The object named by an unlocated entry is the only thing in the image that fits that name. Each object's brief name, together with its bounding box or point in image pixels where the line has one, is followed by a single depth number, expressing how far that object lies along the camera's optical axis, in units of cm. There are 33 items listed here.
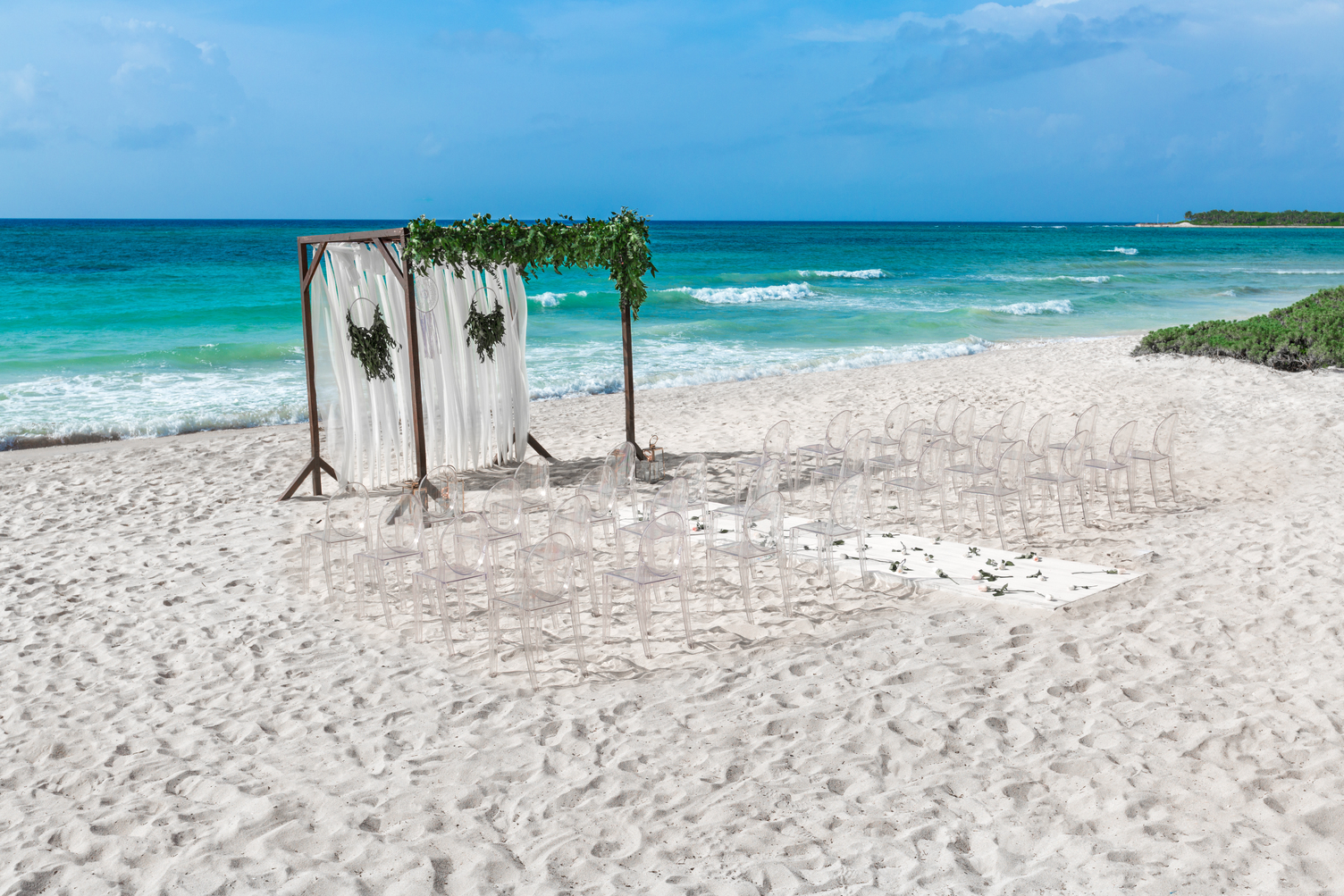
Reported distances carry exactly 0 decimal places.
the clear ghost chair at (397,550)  540
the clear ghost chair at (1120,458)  702
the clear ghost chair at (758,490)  626
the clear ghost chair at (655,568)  492
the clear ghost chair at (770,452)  771
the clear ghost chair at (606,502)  640
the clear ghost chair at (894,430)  809
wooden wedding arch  747
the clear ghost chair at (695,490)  654
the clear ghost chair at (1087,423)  741
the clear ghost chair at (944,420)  816
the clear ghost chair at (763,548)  532
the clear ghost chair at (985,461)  691
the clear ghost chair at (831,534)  566
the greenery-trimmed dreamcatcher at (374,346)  786
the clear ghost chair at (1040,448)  721
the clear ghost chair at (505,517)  561
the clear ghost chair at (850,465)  742
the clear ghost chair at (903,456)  740
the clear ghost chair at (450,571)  498
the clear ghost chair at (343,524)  579
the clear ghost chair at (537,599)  466
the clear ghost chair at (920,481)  672
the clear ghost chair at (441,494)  654
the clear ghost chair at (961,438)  758
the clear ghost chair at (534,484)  652
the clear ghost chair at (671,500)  587
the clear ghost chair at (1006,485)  652
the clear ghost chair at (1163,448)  719
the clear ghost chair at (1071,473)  677
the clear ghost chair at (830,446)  787
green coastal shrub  1293
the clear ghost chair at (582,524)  545
